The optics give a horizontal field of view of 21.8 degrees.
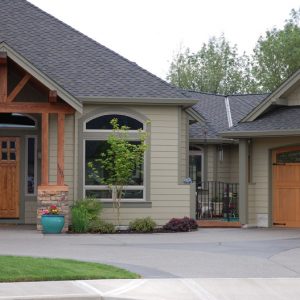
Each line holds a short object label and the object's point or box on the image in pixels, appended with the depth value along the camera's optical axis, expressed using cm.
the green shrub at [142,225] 2241
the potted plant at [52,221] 2116
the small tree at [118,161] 2214
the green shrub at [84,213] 2180
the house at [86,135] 2276
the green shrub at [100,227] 2203
